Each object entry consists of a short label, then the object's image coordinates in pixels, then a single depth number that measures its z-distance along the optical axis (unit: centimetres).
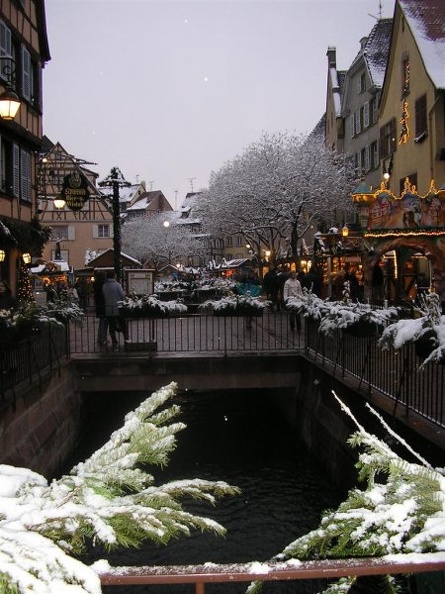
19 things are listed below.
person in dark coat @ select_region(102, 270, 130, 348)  1570
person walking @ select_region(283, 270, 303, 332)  1786
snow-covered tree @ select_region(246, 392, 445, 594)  198
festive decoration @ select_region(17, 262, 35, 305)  2139
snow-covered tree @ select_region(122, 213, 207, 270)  7931
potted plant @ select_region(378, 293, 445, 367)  698
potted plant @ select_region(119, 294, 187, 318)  1550
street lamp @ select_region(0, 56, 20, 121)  1075
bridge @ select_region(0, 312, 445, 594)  930
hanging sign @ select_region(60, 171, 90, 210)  2067
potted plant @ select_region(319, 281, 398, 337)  1082
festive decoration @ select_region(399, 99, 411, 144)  2738
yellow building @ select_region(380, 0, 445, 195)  2423
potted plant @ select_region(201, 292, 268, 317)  1623
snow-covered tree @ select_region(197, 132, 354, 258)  3681
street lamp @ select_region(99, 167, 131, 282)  1812
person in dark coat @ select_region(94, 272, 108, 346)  1587
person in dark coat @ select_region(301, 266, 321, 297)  2133
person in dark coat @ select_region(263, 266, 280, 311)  2547
